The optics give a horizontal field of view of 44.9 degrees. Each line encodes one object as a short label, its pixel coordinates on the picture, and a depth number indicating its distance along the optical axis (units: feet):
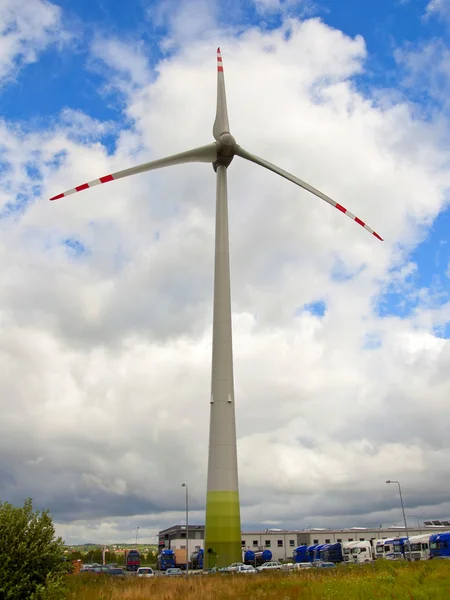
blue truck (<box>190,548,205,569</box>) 288.10
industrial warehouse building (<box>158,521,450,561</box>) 419.25
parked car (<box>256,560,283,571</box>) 218.18
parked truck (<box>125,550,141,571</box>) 283.38
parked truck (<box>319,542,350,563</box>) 274.98
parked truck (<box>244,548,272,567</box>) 310.04
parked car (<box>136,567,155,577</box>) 218.38
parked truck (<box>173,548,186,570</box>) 313.73
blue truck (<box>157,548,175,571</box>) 297.94
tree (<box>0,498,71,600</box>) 62.90
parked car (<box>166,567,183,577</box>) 200.58
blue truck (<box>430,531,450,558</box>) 224.12
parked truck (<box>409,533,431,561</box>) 242.58
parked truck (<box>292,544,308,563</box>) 305.38
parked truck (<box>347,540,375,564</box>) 280.08
